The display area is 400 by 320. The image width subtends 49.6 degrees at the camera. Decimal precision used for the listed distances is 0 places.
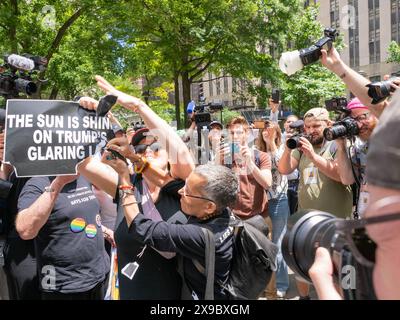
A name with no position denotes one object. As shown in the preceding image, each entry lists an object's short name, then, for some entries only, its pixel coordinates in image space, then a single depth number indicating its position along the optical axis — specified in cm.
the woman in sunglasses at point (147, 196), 232
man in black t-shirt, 267
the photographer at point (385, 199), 79
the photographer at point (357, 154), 326
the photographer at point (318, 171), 382
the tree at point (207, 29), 1479
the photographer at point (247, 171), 421
